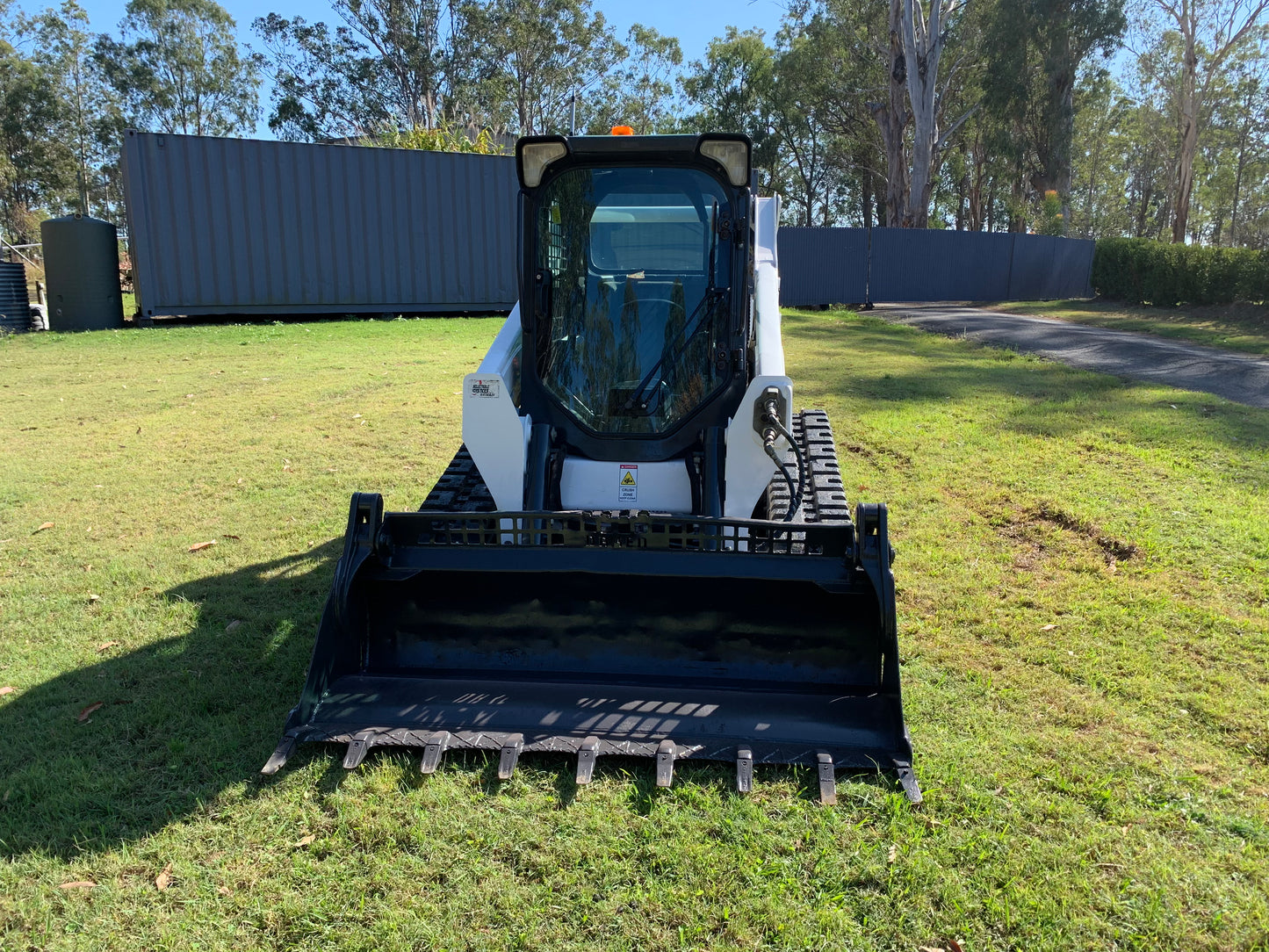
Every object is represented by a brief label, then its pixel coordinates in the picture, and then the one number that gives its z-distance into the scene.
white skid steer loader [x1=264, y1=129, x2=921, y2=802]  3.40
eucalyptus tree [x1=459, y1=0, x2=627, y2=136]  41.69
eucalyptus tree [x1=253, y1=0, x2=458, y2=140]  41.59
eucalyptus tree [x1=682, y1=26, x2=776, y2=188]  42.66
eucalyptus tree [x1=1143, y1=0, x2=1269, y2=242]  32.53
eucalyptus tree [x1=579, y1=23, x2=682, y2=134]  47.56
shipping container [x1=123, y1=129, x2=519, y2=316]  16.69
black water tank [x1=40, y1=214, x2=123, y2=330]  16.45
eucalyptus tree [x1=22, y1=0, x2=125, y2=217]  45.91
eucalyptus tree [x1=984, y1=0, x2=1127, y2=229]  33.09
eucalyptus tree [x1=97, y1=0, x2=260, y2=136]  48.12
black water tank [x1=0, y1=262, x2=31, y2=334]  16.09
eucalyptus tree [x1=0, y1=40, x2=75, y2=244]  44.12
